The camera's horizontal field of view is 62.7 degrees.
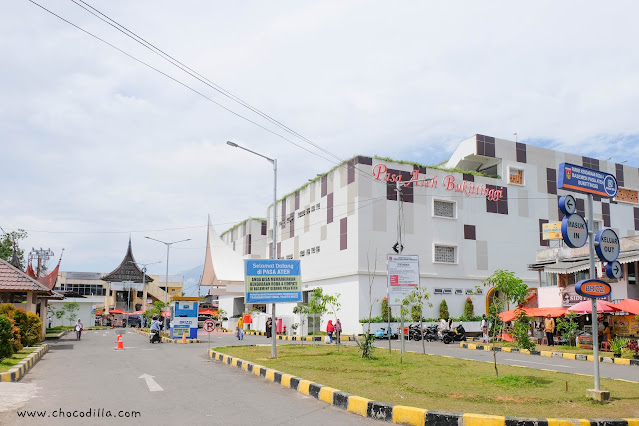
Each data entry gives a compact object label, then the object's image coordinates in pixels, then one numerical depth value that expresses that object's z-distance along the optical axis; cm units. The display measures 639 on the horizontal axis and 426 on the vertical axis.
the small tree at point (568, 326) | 2309
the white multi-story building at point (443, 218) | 3400
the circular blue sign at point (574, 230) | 946
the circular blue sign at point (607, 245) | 993
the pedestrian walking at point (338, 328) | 2341
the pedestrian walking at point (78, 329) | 3272
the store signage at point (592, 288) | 961
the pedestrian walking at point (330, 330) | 2744
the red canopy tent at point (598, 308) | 2108
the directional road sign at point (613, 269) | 1007
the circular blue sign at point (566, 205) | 963
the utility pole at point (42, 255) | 5475
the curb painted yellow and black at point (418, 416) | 733
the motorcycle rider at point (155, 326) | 2838
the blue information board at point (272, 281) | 1789
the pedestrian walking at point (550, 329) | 2502
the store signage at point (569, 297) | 2632
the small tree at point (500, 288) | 1271
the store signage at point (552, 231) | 3556
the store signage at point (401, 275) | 1800
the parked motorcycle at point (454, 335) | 2770
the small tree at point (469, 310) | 3584
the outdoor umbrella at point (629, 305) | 2058
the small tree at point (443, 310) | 3466
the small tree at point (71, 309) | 5338
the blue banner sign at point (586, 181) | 983
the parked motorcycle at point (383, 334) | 3156
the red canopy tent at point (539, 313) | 2450
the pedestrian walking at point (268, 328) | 3222
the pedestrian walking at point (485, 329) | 2595
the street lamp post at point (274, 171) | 1938
